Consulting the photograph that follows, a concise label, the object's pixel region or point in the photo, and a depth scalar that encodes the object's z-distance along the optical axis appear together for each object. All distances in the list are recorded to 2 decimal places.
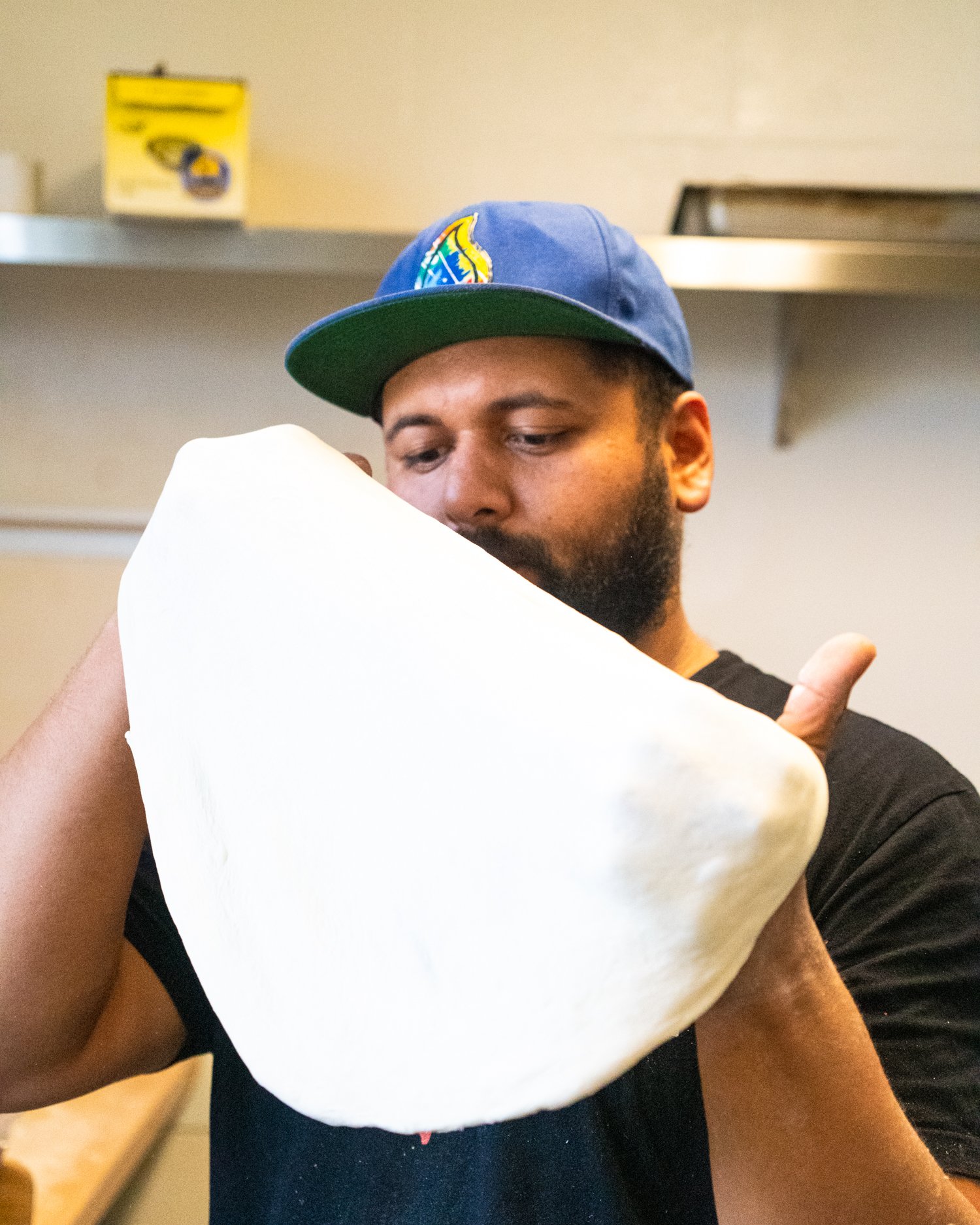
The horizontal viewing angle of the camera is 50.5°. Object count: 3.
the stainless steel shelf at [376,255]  1.58
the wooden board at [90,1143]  1.25
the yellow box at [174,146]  1.61
